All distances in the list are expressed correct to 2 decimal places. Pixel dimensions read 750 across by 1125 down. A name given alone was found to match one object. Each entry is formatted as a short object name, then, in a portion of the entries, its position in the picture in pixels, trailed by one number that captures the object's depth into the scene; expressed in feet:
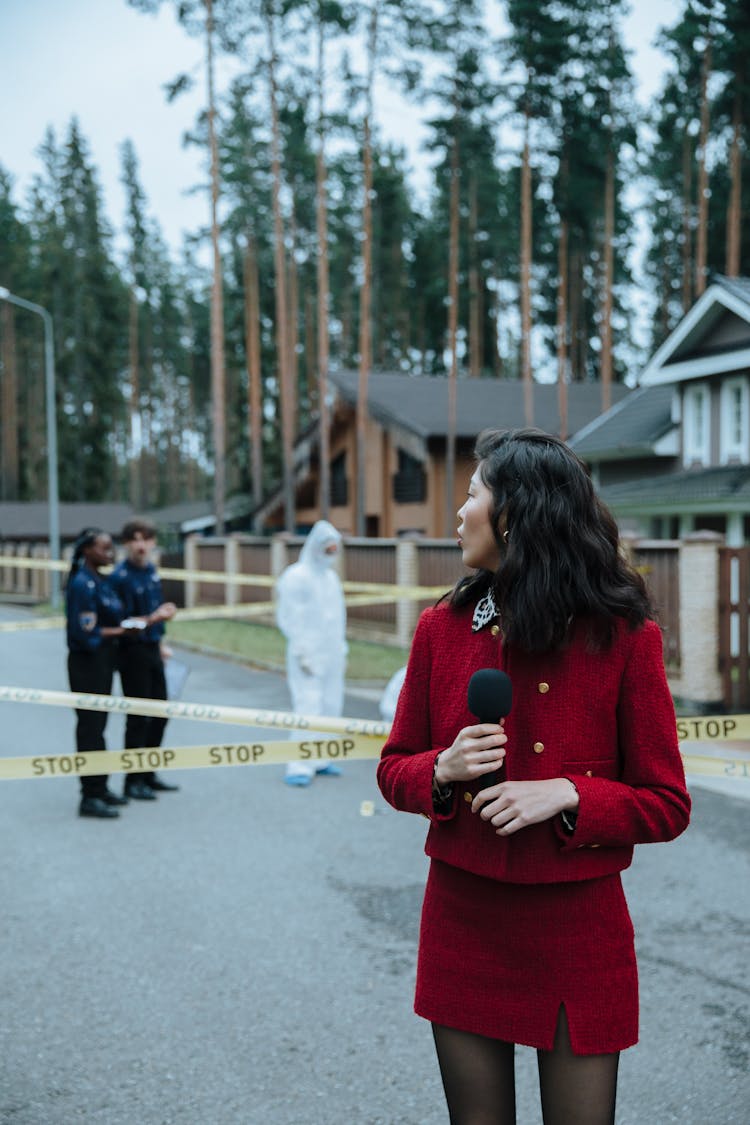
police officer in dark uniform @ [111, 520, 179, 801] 26.18
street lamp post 88.38
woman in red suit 6.62
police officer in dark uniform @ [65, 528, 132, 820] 24.50
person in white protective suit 28.12
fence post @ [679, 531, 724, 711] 36.99
